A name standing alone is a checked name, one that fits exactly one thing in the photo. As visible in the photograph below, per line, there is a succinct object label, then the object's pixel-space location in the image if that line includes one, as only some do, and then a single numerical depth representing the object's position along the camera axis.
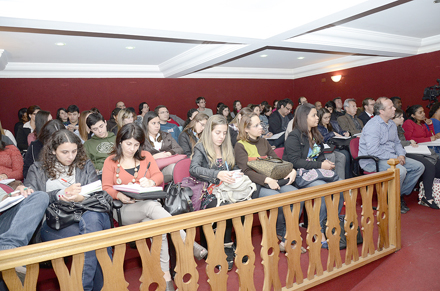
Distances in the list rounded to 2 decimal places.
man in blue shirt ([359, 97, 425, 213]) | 3.49
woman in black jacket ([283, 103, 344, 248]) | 2.96
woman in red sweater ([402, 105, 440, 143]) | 4.39
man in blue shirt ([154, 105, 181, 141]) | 4.59
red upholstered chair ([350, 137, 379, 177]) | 3.46
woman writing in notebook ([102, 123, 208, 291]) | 2.27
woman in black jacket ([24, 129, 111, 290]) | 2.02
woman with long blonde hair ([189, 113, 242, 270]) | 2.46
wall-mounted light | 8.54
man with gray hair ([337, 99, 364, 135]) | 5.85
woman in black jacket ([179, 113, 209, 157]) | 3.96
